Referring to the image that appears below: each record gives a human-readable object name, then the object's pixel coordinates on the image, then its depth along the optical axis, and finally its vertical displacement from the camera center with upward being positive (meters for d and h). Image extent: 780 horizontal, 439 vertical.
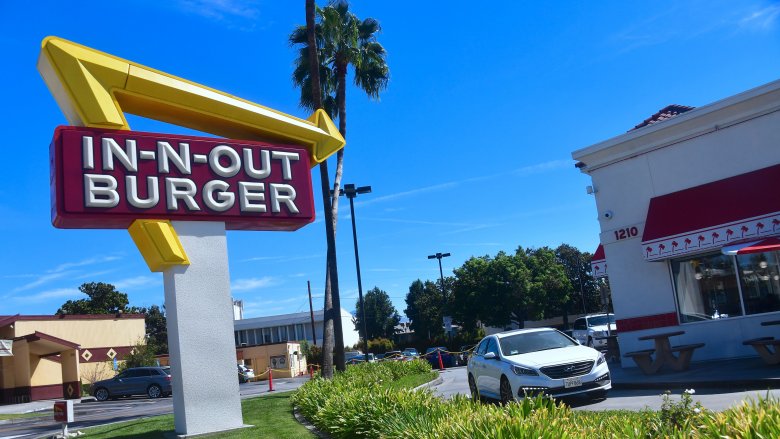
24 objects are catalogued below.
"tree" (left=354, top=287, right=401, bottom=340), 86.25 +0.35
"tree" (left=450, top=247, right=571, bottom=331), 55.75 +1.07
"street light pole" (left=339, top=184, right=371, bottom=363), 30.64 +5.77
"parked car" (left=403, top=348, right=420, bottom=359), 50.06 -2.84
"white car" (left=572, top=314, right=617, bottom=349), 28.30 -1.52
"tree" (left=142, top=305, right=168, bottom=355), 85.93 +2.42
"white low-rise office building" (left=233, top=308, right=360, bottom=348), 83.12 +0.08
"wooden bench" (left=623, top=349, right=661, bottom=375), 15.48 -1.67
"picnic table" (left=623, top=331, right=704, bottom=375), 15.23 -1.60
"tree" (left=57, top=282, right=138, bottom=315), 75.62 +5.40
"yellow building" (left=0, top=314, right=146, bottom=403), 36.12 -0.20
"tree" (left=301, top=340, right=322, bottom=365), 56.92 -2.41
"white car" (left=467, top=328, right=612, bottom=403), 11.95 -1.21
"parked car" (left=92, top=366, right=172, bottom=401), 32.53 -1.80
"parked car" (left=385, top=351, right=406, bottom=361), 47.18 -2.70
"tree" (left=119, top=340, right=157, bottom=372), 41.62 -0.71
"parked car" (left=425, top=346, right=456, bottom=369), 37.94 -2.71
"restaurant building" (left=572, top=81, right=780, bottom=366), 15.59 +1.50
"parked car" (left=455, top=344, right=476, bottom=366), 39.00 -2.80
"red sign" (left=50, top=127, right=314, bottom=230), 10.89 +2.77
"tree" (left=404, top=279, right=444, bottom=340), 74.56 +0.39
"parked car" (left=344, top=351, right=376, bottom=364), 45.83 -2.68
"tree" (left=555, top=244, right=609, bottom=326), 65.95 +1.37
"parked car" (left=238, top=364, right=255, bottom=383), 45.78 -2.76
